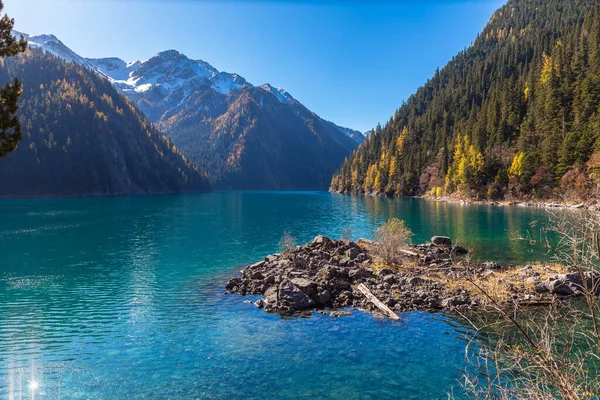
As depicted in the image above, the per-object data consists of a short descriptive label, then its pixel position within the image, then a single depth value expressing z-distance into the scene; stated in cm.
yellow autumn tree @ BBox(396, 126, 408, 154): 18038
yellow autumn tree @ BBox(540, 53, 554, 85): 12256
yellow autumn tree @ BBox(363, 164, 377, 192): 18870
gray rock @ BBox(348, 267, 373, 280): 3005
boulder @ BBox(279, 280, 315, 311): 2445
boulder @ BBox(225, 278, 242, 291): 2939
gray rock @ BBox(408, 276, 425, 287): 2772
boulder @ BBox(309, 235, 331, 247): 4153
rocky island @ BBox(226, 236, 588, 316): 2445
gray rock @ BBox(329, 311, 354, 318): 2305
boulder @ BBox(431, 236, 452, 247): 4491
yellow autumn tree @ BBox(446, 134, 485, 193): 11894
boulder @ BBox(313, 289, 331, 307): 2520
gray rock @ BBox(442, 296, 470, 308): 2384
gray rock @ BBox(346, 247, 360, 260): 3688
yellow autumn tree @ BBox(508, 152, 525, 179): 10256
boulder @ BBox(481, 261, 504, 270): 3319
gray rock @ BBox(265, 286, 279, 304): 2524
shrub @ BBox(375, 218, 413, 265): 3538
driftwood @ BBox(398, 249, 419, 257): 3822
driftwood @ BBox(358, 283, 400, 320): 2250
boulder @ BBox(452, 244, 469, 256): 4115
